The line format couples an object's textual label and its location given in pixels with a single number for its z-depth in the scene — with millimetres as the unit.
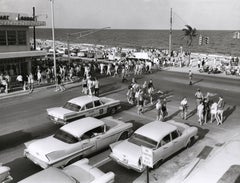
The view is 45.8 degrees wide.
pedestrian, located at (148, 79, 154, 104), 19131
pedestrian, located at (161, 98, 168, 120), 15531
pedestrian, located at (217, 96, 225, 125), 15227
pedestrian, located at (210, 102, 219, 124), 15349
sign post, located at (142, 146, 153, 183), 7657
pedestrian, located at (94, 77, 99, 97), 19953
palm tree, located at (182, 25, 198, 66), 42434
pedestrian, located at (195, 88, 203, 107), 17266
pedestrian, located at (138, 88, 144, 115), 16750
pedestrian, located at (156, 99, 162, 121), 15375
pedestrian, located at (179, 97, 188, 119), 15730
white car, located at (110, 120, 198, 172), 9777
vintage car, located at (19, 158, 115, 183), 7461
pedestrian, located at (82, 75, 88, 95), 21464
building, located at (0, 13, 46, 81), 24906
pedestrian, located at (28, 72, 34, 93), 23055
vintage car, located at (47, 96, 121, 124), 13963
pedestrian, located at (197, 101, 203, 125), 15000
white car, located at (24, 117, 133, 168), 9688
